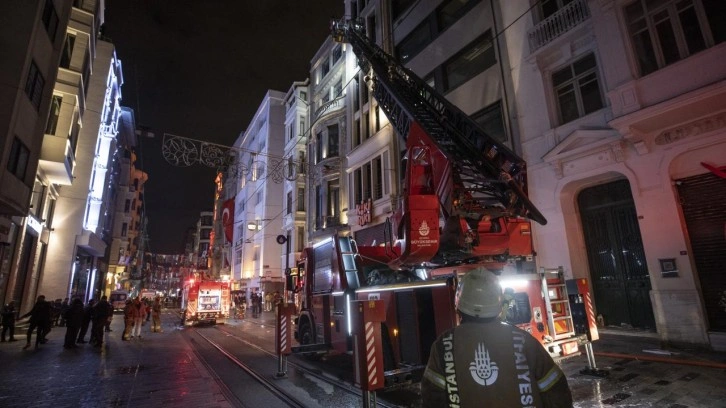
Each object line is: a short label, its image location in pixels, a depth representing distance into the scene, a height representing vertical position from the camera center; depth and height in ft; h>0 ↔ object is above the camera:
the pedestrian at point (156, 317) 59.67 -3.68
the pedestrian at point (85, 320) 45.57 -2.90
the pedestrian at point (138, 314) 50.09 -2.57
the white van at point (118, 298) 128.55 -0.68
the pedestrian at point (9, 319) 44.83 -2.31
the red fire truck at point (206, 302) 70.69 -1.78
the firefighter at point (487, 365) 6.42 -1.52
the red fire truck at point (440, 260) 20.11 +1.72
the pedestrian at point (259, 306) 95.25 -3.90
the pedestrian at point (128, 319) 48.81 -3.11
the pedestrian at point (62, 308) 63.44 -1.75
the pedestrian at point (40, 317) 41.93 -2.06
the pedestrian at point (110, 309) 46.46 -1.69
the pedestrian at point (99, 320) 43.62 -2.78
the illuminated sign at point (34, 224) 58.85 +12.90
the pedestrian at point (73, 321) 41.11 -2.63
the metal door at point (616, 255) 33.94 +2.25
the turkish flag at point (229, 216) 164.67 +34.78
